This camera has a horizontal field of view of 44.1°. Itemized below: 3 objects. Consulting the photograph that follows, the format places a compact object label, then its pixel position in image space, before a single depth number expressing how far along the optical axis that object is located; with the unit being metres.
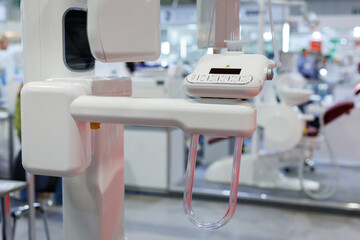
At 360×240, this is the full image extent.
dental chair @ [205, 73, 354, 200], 4.27
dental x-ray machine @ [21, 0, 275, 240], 1.26
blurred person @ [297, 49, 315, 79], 8.52
